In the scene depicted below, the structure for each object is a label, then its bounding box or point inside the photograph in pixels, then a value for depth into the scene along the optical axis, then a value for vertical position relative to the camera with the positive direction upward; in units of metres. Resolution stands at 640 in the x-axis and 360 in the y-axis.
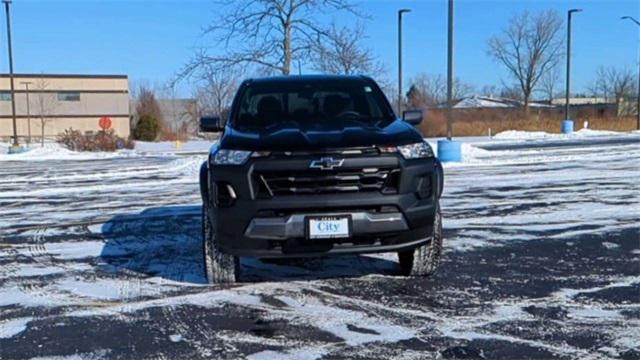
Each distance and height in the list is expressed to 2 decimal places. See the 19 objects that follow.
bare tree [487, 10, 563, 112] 68.69 +6.72
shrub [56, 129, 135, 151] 31.34 -0.27
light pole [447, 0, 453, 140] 20.38 +2.60
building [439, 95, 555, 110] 81.44 +4.18
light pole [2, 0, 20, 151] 30.09 +4.83
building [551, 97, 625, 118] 61.24 +2.34
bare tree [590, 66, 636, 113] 74.81 +4.83
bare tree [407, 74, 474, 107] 77.12 +4.50
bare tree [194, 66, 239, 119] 21.52 +2.21
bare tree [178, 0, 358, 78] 19.81 +2.83
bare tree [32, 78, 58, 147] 61.12 +3.51
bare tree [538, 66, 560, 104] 72.81 +4.41
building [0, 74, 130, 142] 61.66 +3.31
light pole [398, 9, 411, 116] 33.44 +4.59
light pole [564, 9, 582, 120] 38.34 +5.16
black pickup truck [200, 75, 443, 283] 4.77 -0.45
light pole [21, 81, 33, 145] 56.63 +2.27
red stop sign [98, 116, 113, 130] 38.76 +0.77
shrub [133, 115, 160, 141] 51.97 +0.41
